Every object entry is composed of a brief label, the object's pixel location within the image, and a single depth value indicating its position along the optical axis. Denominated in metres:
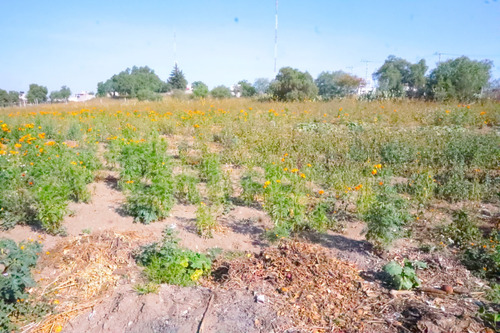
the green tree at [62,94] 47.62
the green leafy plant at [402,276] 3.11
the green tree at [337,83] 24.52
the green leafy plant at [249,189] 4.83
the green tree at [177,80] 40.88
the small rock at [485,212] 4.75
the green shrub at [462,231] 3.96
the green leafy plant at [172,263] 3.28
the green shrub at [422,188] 5.03
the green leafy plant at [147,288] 3.03
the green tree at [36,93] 43.53
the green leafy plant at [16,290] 2.61
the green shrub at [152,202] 4.27
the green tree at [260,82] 33.74
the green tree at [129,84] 35.97
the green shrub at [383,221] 3.60
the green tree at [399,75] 18.24
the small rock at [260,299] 2.94
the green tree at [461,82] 14.81
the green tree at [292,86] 16.34
